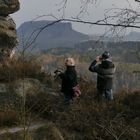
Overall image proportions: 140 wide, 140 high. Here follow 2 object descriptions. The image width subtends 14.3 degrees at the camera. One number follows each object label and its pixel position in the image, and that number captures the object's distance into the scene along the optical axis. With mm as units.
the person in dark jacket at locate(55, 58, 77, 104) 12906
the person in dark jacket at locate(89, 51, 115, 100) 13711
